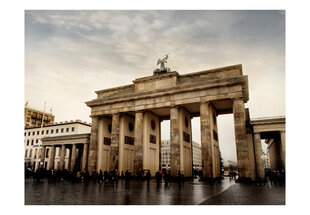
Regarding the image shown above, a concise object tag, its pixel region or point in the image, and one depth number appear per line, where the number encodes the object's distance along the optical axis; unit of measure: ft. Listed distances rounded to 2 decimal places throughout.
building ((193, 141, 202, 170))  385.70
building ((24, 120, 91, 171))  187.62
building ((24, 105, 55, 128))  217.77
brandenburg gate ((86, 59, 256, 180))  78.84
